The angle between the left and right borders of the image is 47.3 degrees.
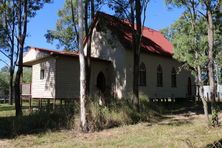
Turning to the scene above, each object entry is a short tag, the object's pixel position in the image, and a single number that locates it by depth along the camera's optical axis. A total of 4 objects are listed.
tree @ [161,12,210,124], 10.65
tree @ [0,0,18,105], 23.63
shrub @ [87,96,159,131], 10.57
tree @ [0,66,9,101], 52.02
